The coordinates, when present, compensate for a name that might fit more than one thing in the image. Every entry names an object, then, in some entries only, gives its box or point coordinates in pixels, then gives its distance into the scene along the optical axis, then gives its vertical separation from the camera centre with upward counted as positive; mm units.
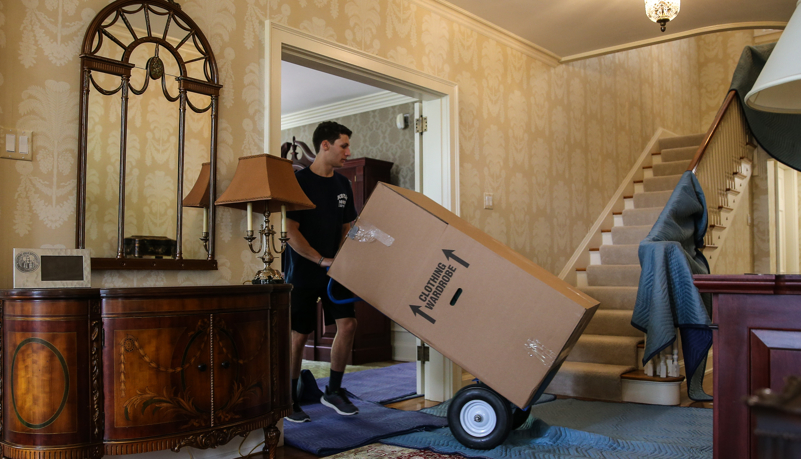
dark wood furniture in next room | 5492 -861
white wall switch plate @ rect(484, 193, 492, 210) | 4176 +195
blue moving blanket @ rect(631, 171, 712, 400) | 3176 -369
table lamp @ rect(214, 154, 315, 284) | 2473 +151
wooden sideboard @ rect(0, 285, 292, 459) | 1854 -437
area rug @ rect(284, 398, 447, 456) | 2729 -940
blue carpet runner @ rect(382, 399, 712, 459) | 2574 -915
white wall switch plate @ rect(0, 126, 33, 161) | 2113 +292
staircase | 3828 -430
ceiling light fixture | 3570 +1261
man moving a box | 3154 -70
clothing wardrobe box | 2225 -229
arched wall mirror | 2309 +357
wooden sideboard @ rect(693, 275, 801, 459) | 1346 -248
